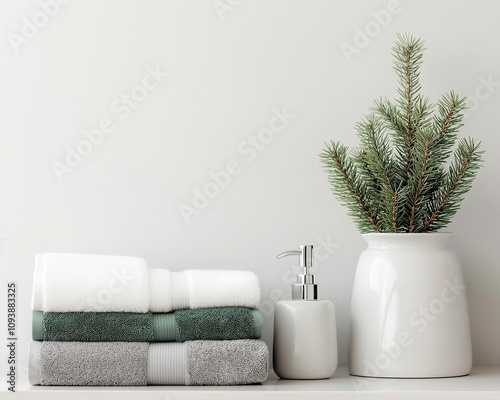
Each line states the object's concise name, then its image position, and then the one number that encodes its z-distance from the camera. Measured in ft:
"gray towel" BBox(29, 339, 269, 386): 4.79
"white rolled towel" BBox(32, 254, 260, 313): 4.87
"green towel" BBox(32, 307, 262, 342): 4.86
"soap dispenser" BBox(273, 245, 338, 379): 5.06
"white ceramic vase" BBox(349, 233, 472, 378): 5.07
